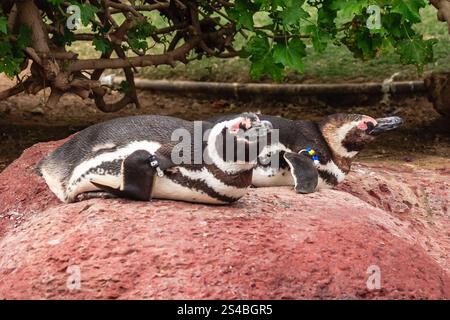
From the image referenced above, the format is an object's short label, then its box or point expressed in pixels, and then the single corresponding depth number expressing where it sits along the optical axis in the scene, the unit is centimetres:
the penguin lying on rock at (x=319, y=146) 470
